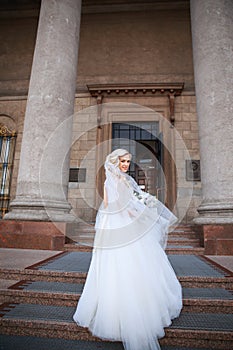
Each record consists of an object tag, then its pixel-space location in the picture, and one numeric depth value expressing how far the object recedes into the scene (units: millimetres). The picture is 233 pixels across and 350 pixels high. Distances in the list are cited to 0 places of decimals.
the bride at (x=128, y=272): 1832
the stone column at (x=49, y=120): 4867
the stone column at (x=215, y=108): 4621
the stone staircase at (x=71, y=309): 1995
